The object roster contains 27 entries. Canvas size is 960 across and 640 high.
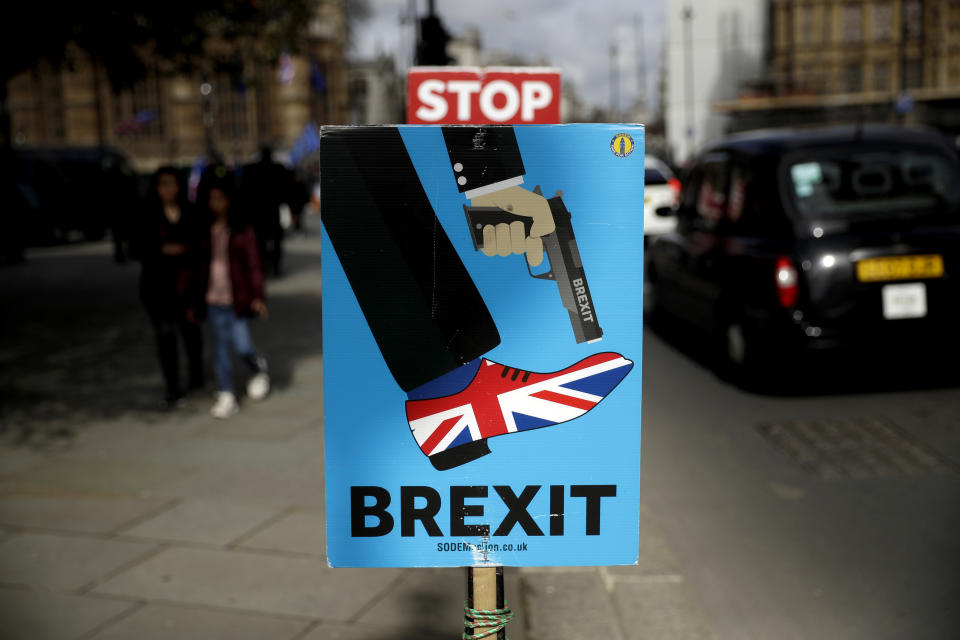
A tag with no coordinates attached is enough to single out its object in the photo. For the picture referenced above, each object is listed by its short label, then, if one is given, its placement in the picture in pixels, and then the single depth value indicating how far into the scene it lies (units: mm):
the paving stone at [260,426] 7188
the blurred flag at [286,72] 33644
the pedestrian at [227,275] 7953
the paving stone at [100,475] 5965
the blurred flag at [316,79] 46406
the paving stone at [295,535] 4898
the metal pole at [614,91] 104006
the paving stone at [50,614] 4023
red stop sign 6230
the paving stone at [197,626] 3977
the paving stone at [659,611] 3908
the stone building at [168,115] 72812
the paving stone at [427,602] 4043
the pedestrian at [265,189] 14852
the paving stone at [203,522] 5090
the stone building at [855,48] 72125
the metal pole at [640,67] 107375
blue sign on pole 1775
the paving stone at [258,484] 5707
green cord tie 1995
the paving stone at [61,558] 4578
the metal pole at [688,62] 68562
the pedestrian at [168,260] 8094
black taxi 7375
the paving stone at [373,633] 3916
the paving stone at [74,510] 5285
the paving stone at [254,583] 4265
